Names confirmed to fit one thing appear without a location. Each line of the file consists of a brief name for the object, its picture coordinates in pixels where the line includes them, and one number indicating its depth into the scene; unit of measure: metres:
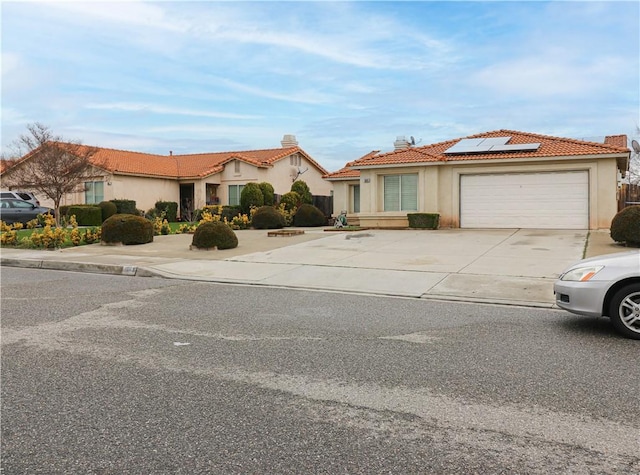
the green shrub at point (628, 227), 14.17
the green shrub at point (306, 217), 28.28
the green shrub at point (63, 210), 28.77
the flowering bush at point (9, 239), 18.25
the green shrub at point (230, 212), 29.57
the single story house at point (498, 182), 20.31
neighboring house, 31.67
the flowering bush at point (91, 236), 18.62
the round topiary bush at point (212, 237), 15.81
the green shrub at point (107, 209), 28.92
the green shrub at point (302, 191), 31.84
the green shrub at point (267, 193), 30.44
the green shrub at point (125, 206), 29.92
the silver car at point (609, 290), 6.23
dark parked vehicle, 25.58
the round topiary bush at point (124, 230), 17.66
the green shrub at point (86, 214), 27.66
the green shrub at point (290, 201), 30.09
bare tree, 24.77
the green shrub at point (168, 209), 32.41
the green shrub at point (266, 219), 26.12
